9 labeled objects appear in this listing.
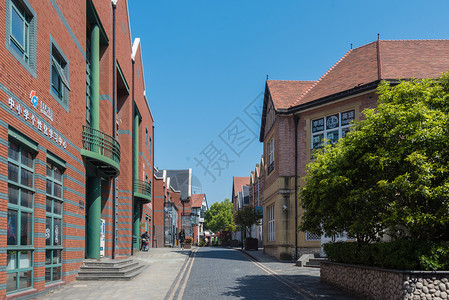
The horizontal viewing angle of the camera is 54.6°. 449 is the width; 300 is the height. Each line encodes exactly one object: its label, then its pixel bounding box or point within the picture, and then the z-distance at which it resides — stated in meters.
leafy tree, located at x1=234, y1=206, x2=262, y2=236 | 38.75
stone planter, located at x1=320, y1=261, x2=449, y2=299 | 9.47
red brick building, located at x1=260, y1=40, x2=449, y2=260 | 22.02
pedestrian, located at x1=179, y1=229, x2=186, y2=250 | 37.92
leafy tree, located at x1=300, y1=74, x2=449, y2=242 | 9.94
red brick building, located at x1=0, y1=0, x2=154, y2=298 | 10.09
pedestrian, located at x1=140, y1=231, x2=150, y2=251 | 32.94
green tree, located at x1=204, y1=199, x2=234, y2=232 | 89.62
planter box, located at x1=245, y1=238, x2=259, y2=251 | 37.60
